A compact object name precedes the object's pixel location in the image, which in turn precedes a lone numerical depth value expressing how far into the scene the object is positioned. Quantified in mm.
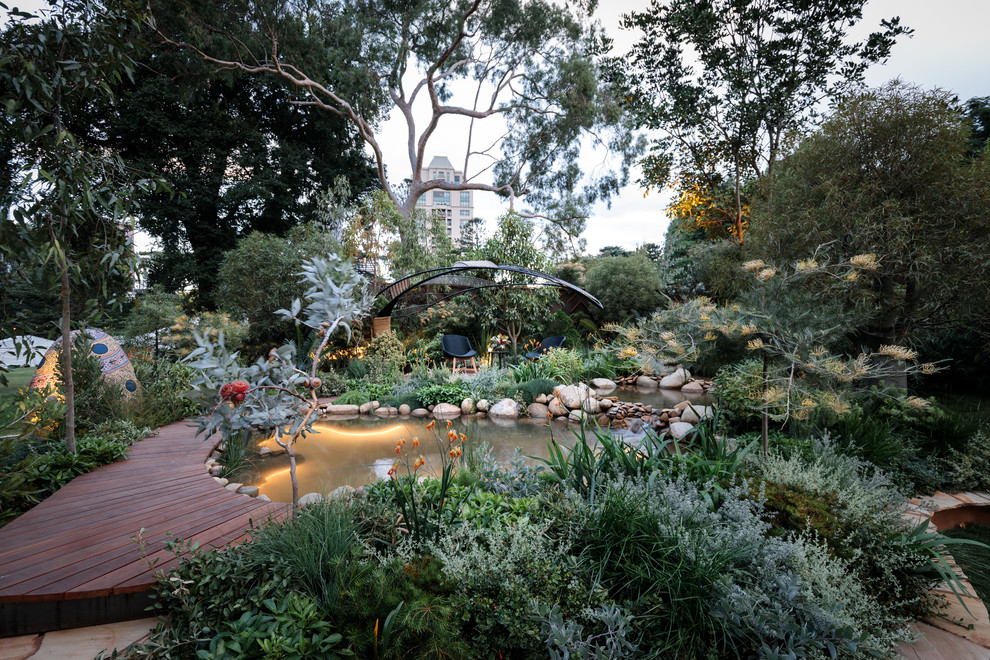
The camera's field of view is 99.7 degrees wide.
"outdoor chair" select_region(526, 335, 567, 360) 8984
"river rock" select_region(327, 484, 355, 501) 2191
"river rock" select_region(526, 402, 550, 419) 6160
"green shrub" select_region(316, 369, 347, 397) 7128
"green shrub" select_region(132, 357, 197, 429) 4531
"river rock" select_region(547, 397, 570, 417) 6005
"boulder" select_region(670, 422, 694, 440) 4665
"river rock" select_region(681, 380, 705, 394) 7328
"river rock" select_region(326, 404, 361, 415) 6328
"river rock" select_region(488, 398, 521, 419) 6094
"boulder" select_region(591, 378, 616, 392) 7135
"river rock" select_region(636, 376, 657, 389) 7975
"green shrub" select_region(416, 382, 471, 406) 6473
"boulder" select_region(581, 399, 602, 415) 5628
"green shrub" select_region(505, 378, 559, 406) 6371
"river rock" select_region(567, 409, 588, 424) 5790
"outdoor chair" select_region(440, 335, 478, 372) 8469
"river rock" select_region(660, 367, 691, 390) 7754
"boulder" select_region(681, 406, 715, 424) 5072
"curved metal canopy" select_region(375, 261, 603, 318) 7193
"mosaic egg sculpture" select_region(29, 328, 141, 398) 4176
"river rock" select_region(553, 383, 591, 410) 6047
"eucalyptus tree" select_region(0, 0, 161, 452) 2459
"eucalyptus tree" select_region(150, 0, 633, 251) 11711
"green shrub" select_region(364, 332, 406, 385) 7618
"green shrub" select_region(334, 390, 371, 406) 6531
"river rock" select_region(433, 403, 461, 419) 6209
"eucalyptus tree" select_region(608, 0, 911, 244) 6168
